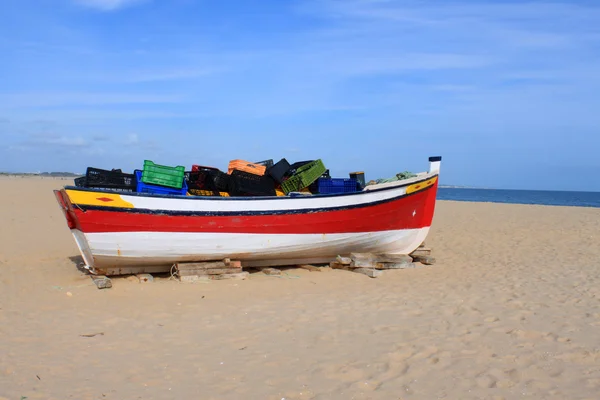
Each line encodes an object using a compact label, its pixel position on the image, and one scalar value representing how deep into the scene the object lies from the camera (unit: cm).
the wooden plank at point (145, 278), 856
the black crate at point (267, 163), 1104
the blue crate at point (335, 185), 1041
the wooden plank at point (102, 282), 805
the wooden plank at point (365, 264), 972
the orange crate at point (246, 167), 1015
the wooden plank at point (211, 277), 859
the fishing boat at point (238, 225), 811
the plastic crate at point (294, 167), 1058
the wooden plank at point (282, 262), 956
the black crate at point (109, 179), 892
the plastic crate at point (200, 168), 985
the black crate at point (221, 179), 966
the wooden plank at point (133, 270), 856
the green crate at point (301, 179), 1022
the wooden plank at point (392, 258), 991
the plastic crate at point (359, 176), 1117
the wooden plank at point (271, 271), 931
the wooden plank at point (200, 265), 870
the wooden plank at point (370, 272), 930
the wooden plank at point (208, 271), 867
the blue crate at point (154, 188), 878
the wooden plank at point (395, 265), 992
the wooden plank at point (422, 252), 1100
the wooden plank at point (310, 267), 986
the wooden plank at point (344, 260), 980
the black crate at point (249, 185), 945
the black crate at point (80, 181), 922
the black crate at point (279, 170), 1018
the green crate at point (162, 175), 881
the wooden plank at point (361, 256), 976
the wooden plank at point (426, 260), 1070
